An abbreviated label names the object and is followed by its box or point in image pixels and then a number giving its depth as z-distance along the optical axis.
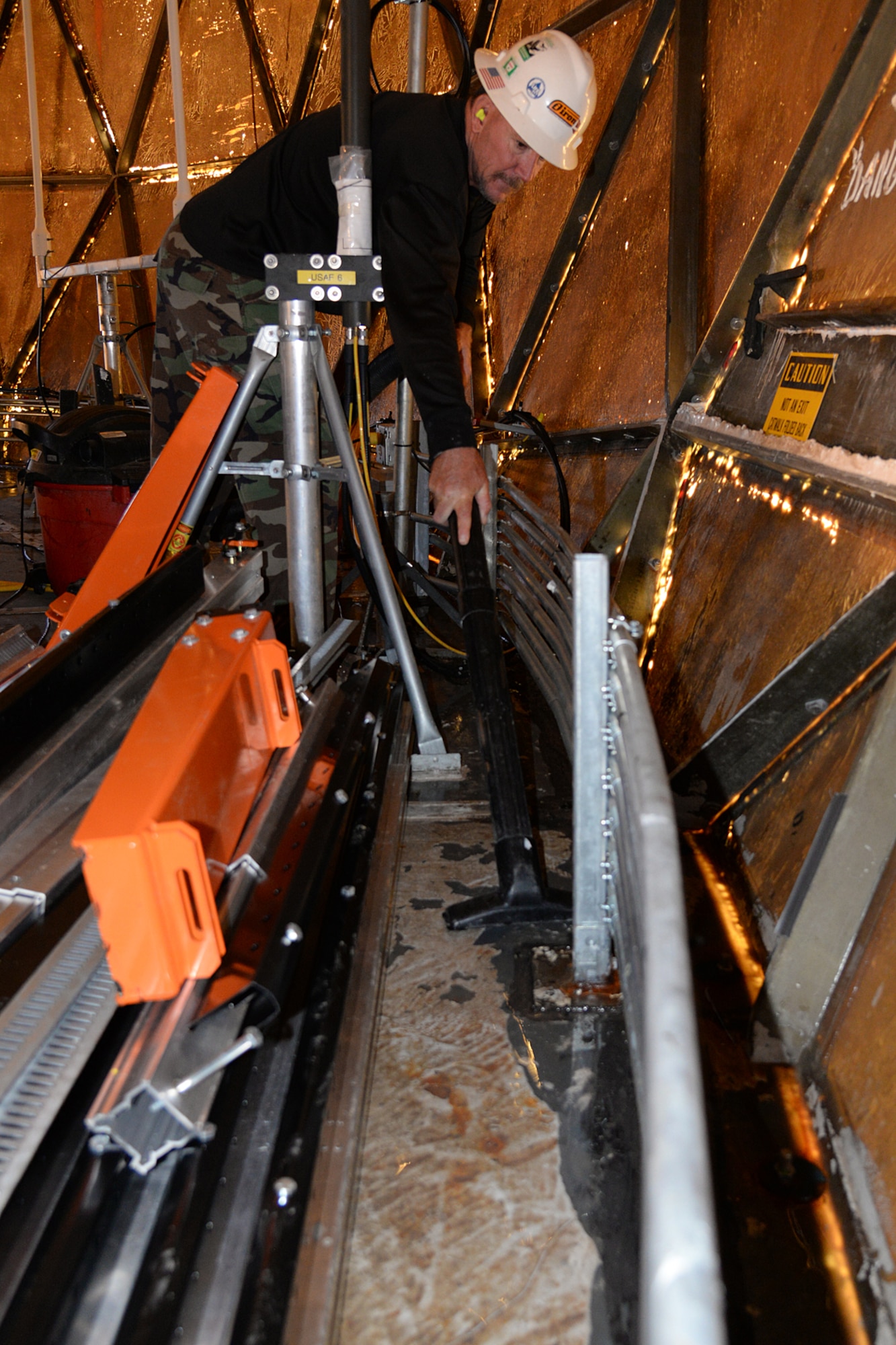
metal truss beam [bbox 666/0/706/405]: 2.59
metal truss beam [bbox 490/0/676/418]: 2.99
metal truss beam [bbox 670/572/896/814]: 1.36
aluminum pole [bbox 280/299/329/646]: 2.10
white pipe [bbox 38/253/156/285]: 4.18
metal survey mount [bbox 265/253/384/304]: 2.01
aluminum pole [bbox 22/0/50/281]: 5.78
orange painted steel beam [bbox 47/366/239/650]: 2.22
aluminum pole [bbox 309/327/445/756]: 2.16
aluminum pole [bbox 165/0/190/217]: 4.82
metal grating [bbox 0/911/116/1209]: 0.95
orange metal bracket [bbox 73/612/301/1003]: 1.03
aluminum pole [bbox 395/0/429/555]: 3.06
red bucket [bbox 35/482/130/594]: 3.64
